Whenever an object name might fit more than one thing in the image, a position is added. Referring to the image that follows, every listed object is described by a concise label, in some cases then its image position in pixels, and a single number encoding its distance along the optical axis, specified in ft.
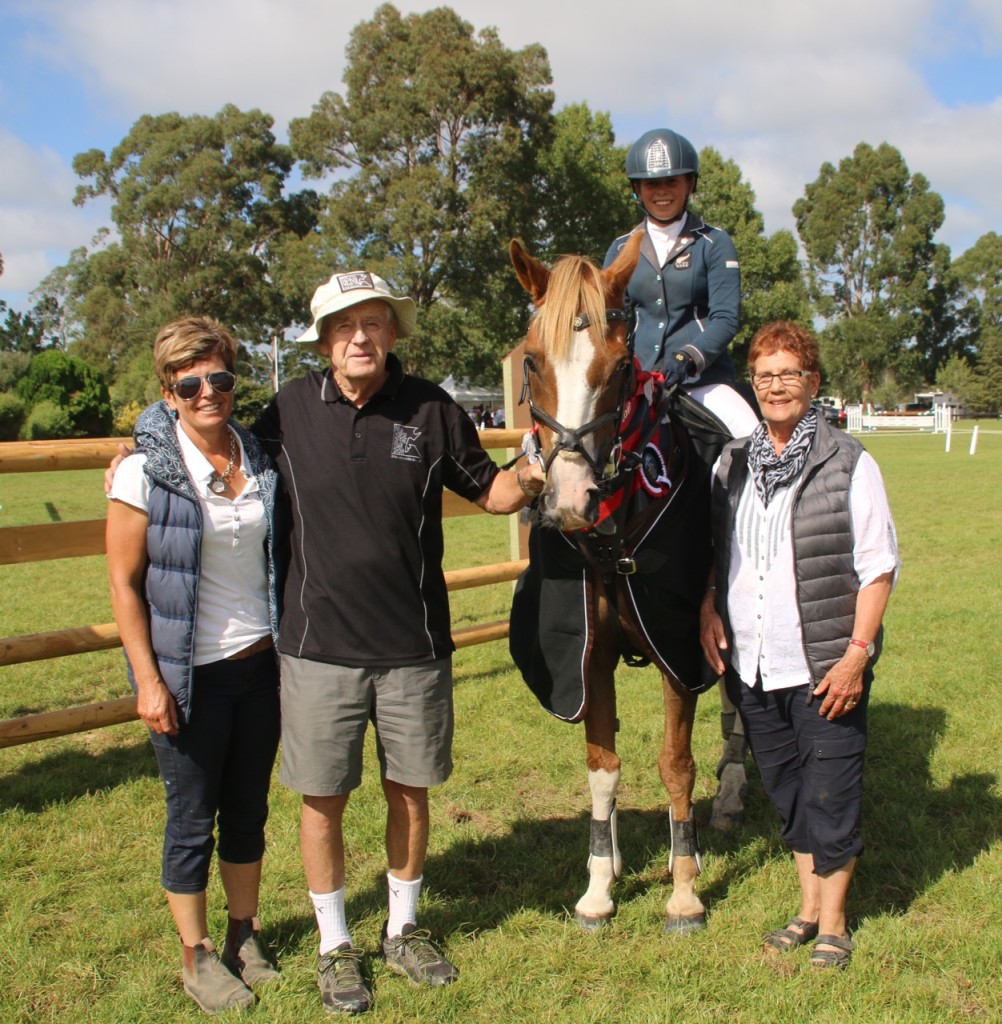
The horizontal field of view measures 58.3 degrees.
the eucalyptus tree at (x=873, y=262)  202.39
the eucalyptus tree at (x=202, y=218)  120.64
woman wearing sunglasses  9.14
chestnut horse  9.34
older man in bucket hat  9.71
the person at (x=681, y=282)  12.86
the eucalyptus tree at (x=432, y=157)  109.50
